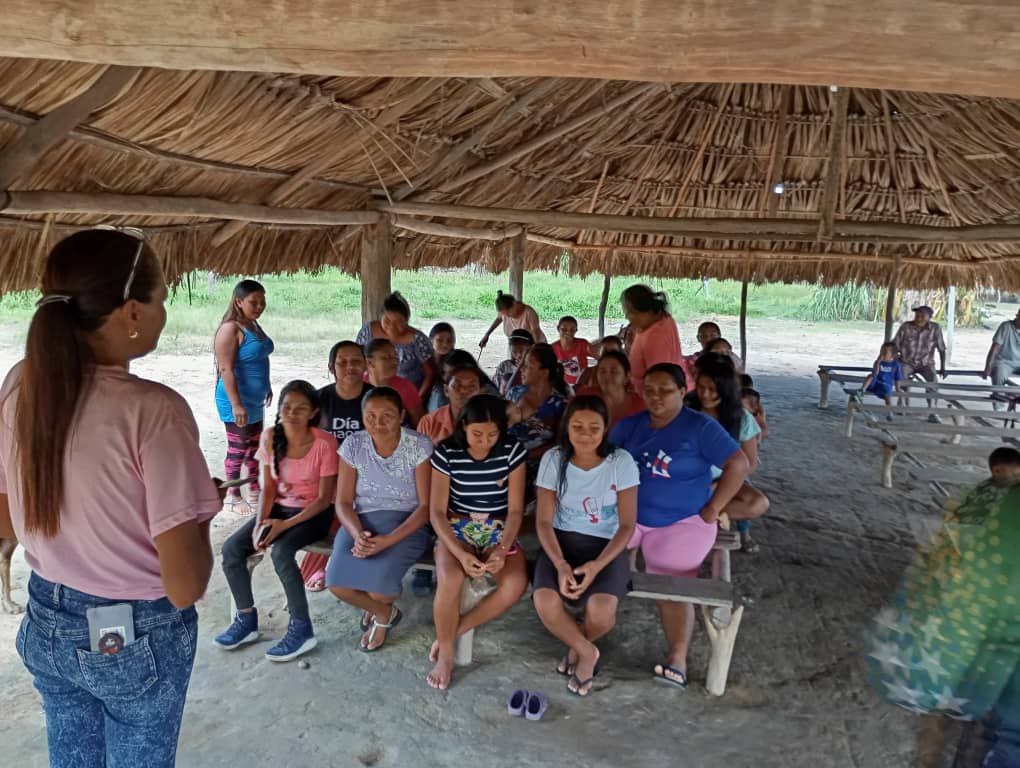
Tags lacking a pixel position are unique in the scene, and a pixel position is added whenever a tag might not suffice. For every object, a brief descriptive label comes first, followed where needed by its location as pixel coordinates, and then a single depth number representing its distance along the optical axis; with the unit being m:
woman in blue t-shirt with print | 3.39
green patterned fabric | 1.86
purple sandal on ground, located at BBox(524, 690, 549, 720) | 2.93
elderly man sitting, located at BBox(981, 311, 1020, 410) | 8.69
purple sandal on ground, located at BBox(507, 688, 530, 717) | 2.96
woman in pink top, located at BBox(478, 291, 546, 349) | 7.46
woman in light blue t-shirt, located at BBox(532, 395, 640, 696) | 3.15
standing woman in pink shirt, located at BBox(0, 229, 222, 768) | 1.41
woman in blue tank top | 4.98
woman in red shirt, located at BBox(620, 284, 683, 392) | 4.70
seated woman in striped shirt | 3.28
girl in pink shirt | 3.40
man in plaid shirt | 9.20
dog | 3.45
